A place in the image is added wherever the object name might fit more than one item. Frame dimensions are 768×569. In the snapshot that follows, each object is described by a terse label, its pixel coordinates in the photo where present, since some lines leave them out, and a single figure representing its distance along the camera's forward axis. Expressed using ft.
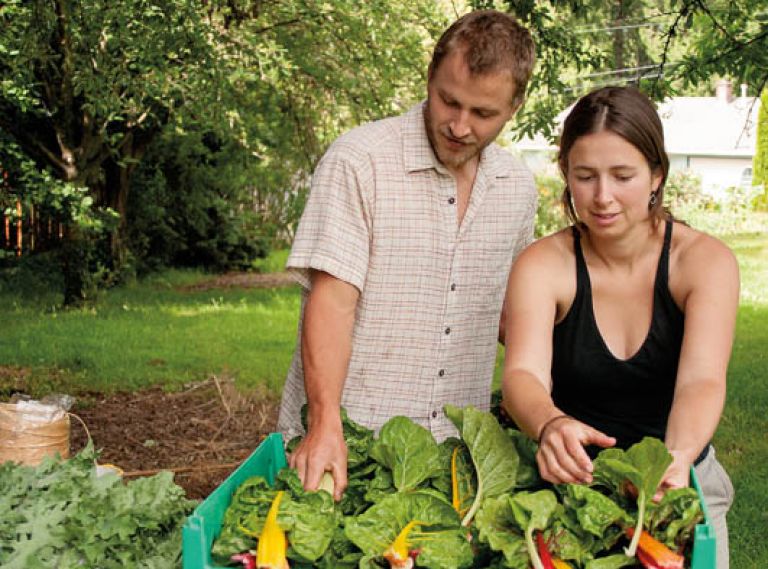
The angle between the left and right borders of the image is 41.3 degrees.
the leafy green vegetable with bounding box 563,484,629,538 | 5.37
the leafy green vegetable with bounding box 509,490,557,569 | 5.39
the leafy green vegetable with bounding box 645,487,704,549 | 5.30
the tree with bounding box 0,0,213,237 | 23.12
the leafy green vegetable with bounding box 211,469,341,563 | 5.54
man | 7.58
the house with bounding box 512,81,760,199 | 126.62
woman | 6.30
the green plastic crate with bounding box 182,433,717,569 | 4.98
